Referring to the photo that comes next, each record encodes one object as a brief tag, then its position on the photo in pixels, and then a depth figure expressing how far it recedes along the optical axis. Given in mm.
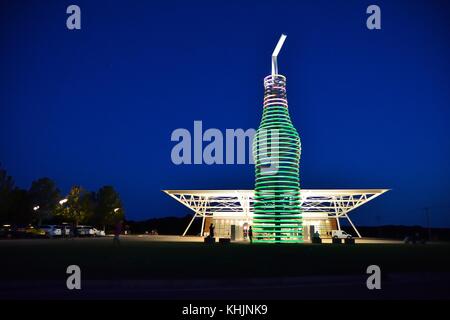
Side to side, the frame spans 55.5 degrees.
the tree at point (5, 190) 67562
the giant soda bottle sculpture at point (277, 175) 39562
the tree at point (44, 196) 80562
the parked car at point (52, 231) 51250
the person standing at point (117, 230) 28686
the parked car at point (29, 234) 51000
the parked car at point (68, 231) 55469
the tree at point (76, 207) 82000
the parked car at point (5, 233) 52653
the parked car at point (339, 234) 53688
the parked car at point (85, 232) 61625
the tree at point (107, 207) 90438
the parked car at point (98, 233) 67625
